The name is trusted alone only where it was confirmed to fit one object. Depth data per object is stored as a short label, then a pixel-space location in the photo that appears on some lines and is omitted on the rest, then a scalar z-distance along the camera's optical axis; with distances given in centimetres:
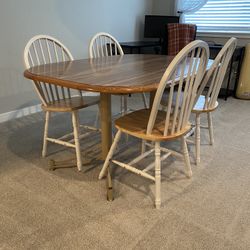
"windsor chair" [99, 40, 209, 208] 129
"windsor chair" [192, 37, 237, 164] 163
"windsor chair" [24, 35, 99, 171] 184
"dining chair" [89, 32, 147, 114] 236
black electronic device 397
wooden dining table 134
